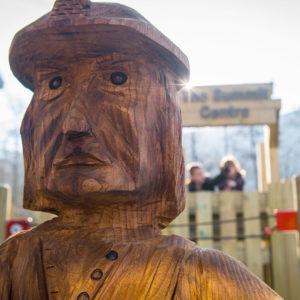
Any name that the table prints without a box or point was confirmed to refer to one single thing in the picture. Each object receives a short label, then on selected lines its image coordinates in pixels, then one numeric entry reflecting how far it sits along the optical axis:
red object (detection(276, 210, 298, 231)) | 3.27
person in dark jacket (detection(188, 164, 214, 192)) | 4.16
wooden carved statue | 1.18
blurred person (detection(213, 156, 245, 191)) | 4.16
